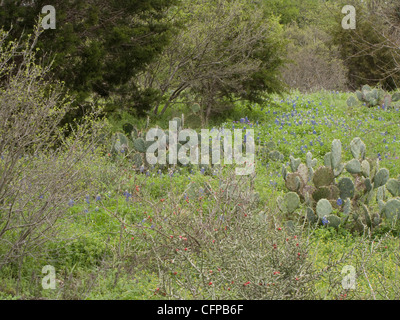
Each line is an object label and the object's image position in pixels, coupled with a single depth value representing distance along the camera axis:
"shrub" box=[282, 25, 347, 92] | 17.33
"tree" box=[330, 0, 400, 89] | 14.69
